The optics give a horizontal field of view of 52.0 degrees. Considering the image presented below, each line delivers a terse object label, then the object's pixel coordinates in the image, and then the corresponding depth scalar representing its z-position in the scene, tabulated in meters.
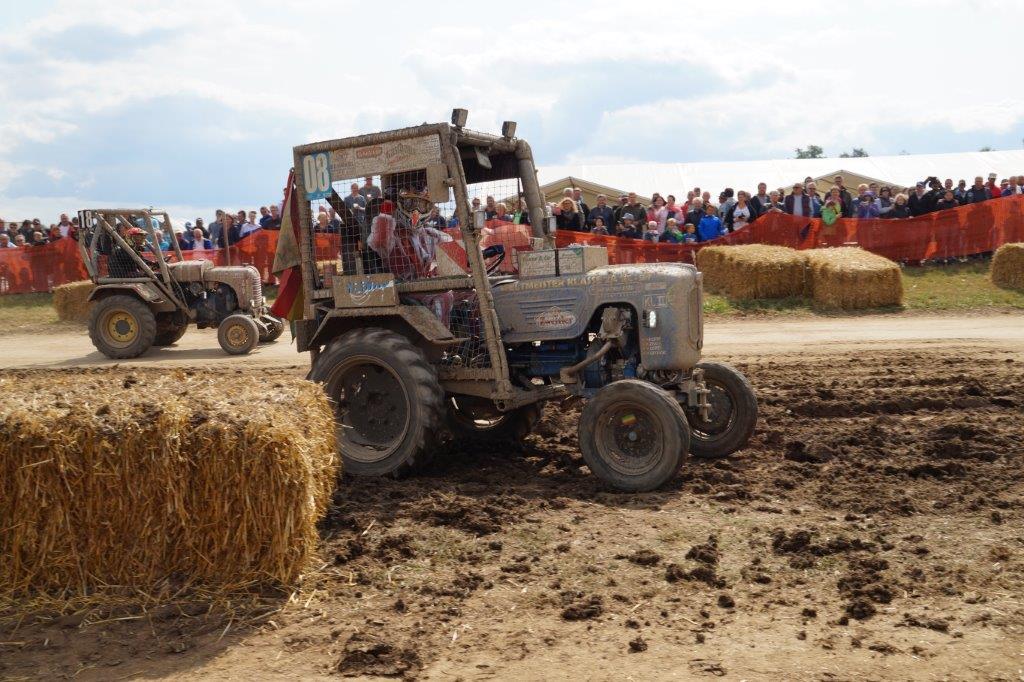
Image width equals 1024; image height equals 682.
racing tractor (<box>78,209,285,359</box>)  15.41
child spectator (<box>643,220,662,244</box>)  19.34
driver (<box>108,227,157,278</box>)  15.73
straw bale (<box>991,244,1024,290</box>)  17.95
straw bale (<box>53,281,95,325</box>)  20.19
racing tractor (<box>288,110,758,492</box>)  7.43
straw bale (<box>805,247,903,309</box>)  17.14
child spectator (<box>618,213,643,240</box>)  19.25
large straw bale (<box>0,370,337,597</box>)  5.30
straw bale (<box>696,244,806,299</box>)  17.75
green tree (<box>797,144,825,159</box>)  71.94
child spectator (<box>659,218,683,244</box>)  19.42
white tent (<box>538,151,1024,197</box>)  27.78
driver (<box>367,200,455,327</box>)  7.80
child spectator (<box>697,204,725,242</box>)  19.75
